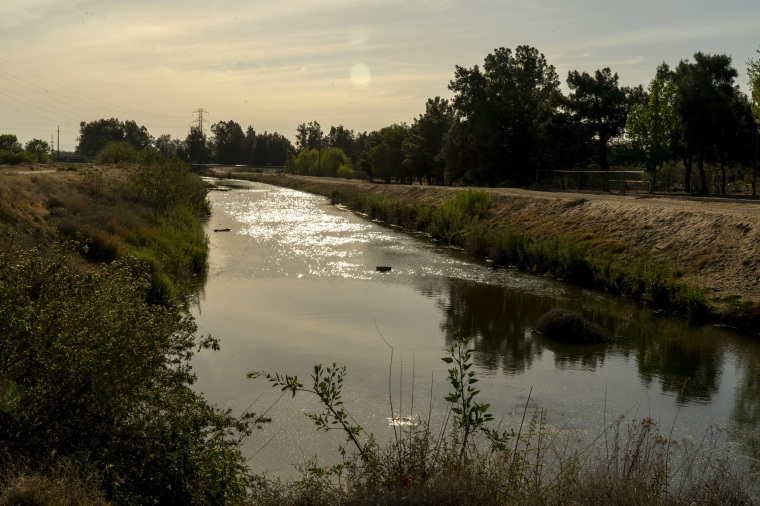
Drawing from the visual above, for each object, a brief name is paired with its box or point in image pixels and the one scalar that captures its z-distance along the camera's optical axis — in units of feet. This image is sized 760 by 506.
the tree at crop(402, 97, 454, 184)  282.77
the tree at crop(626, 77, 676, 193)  181.27
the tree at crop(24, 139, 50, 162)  309.85
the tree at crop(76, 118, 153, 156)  638.49
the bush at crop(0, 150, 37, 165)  224.47
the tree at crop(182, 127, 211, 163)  642.63
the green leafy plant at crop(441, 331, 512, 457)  26.32
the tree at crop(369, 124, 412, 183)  310.65
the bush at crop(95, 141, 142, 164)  244.83
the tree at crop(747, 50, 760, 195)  143.83
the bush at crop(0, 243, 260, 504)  25.82
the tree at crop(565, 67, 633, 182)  205.57
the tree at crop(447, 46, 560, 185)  223.71
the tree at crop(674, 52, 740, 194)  173.27
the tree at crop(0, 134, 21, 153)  304.71
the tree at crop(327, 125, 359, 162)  619.63
